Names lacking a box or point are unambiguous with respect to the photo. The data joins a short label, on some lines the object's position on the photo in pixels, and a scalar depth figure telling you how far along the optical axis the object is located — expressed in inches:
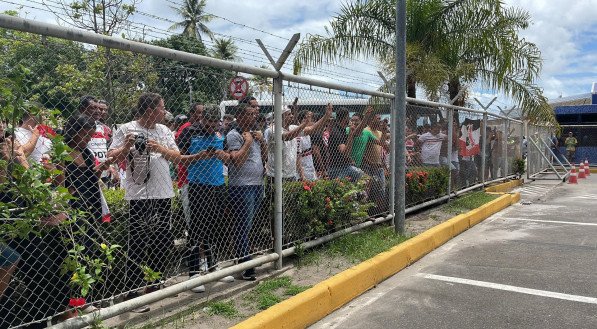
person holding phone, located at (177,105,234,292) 173.3
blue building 940.6
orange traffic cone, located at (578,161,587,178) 707.4
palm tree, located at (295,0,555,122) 479.5
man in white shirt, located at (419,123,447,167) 362.0
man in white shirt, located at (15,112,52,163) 114.4
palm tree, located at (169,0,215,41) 1483.8
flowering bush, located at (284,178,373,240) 209.0
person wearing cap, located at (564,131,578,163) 917.8
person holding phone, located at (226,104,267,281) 185.2
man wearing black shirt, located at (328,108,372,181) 241.6
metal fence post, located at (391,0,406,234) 246.7
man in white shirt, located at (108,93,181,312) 151.6
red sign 169.0
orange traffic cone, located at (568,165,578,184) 625.9
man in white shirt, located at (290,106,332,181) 212.7
